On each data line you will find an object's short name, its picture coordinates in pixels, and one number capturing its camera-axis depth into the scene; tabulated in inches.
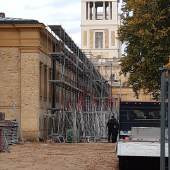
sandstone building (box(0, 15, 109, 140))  1562.5
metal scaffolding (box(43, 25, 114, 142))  1654.8
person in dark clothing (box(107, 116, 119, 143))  1570.5
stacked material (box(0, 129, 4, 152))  1133.1
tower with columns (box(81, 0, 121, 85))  4643.2
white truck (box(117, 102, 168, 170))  716.0
